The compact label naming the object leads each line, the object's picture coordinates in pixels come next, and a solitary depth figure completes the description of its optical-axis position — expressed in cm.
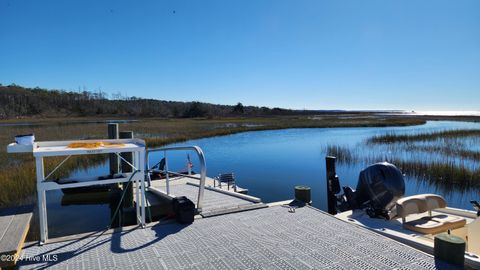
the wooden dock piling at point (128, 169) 856
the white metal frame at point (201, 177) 558
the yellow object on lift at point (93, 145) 502
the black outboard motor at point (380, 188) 626
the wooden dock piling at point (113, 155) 959
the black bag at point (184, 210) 514
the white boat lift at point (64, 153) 432
